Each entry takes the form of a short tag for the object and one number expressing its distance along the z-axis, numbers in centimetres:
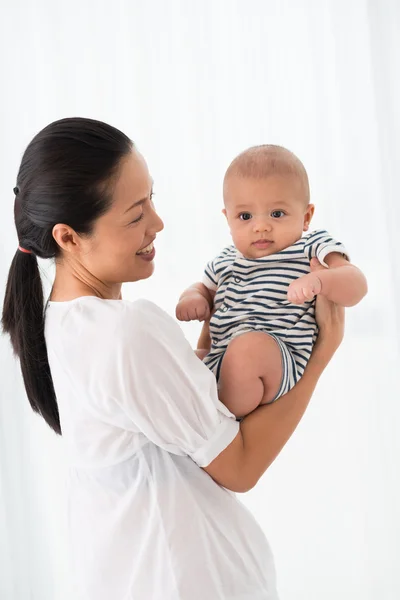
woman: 118
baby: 135
